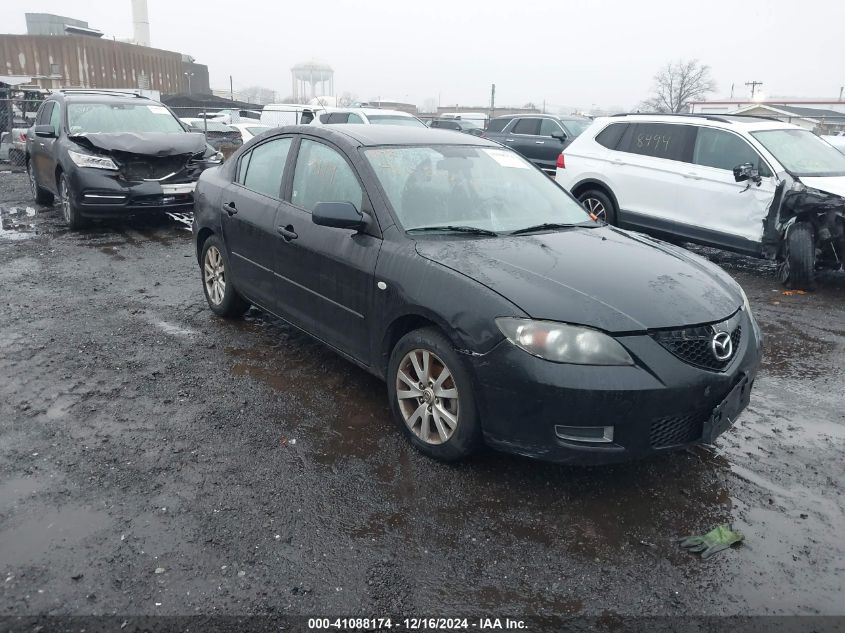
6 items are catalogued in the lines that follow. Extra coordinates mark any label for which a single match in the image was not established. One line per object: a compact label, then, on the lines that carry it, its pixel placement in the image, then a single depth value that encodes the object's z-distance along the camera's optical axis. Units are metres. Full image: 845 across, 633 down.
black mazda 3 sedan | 3.06
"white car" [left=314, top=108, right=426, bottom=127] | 16.05
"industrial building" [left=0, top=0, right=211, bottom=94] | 67.81
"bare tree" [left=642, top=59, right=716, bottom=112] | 74.38
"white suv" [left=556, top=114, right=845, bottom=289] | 7.23
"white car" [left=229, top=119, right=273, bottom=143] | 18.16
